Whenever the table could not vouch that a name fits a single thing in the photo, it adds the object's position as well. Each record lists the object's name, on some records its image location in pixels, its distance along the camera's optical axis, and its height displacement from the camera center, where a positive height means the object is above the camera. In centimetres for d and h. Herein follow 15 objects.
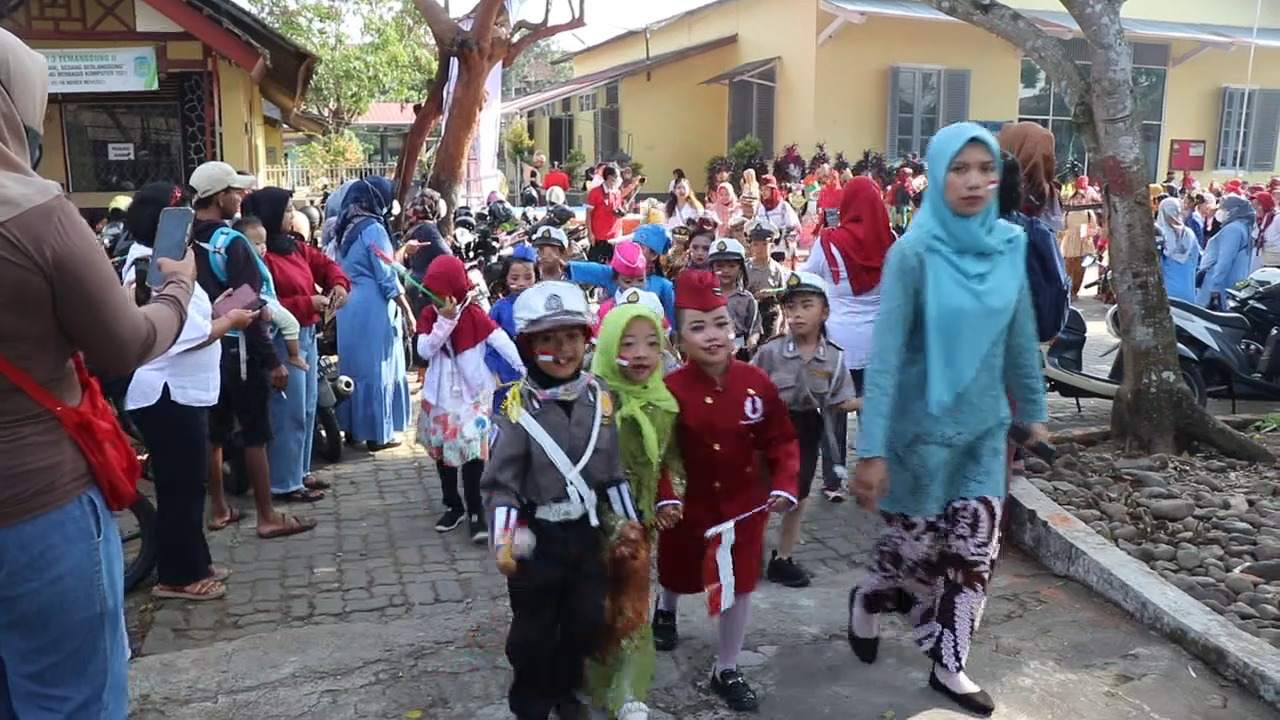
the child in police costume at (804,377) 480 -87
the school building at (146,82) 1029 +110
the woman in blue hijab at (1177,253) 1074 -64
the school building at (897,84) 2136 +240
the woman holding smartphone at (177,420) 433 -101
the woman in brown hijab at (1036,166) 503 +12
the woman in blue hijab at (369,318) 687 -88
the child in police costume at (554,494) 325 -97
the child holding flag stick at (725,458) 369 -97
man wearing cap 508 -94
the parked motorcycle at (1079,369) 741 -132
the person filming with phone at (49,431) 212 -53
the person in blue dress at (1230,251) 1127 -66
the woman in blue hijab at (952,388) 347 -68
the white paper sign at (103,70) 1022 +116
